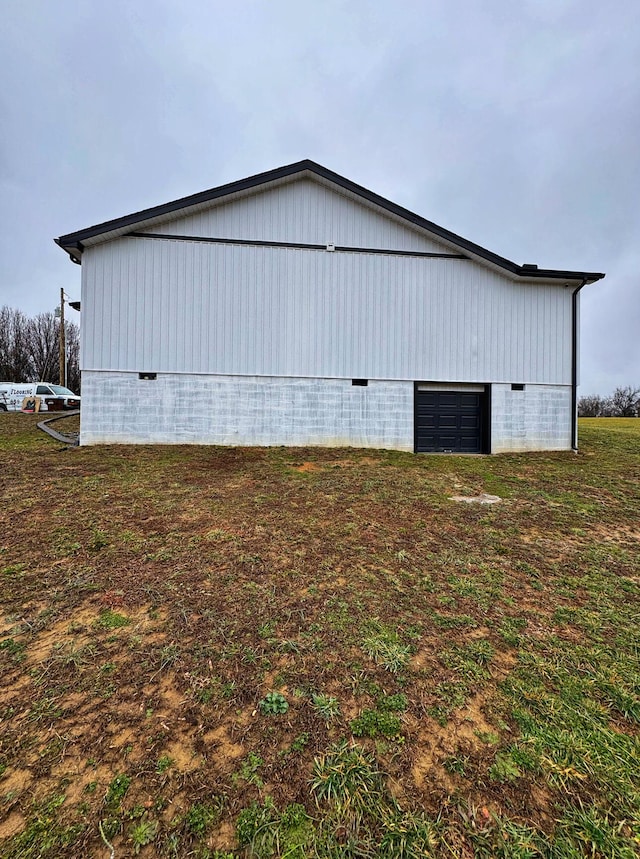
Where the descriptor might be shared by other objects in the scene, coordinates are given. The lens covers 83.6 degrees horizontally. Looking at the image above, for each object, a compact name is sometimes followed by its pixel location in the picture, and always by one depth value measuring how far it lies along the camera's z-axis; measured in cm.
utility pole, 2703
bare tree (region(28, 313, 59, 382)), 3891
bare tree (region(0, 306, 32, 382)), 3719
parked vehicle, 2008
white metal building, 992
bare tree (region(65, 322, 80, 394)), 4331
